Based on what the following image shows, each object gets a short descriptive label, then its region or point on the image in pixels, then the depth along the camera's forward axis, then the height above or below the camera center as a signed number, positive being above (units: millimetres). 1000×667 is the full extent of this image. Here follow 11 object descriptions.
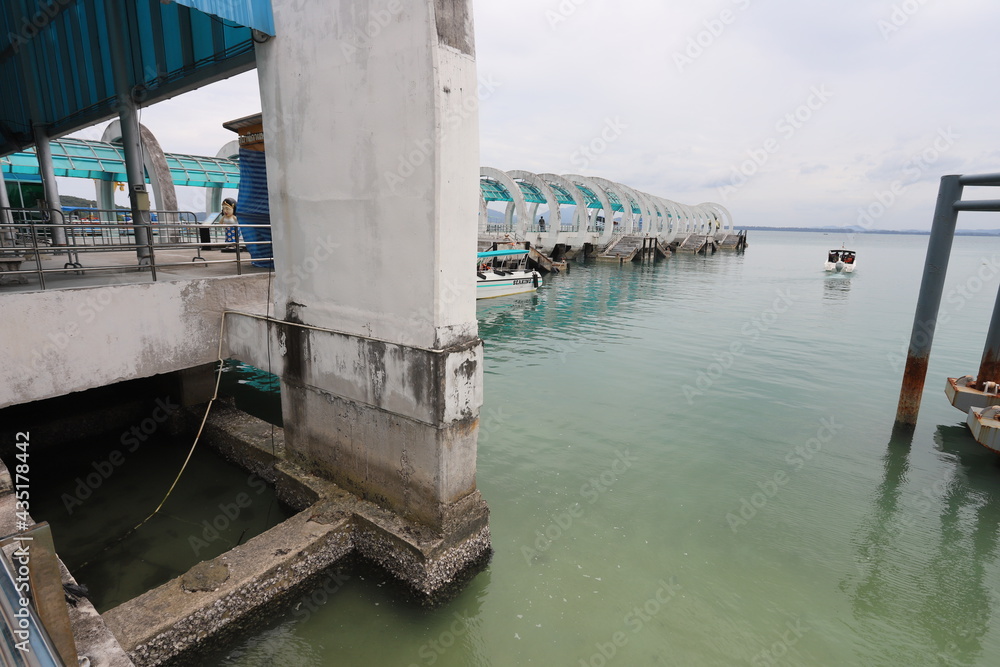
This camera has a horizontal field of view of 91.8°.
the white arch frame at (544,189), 39344 +3789
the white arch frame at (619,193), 46781 +4272
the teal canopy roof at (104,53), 6184 +2730
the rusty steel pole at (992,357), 8367 -1964
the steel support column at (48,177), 10859 +1227
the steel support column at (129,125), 7586 +1730
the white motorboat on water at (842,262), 41969 -1795
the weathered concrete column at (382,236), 4160 -16
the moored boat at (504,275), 24891 -2059
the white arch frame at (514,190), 35625 +3292
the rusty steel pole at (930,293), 8055 -864
